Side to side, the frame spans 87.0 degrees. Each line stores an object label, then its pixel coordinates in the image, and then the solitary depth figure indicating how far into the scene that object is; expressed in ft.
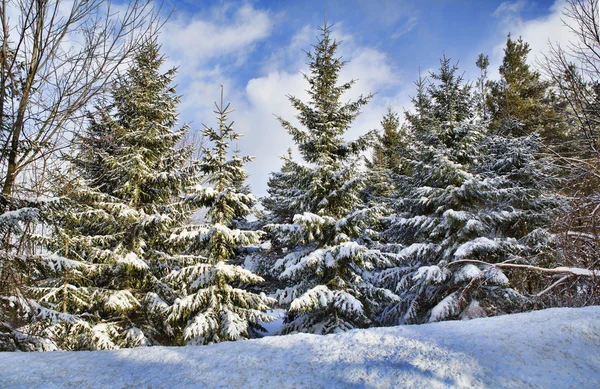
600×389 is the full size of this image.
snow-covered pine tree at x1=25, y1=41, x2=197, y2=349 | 29.30
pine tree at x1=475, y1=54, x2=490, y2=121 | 55.73
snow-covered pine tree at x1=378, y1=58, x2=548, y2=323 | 31.45
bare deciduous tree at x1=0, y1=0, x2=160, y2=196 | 13.10
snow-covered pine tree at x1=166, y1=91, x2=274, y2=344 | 29.67
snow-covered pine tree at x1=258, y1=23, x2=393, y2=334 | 30.53
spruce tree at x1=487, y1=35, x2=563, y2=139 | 47.39
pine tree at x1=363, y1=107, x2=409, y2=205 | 55.62
